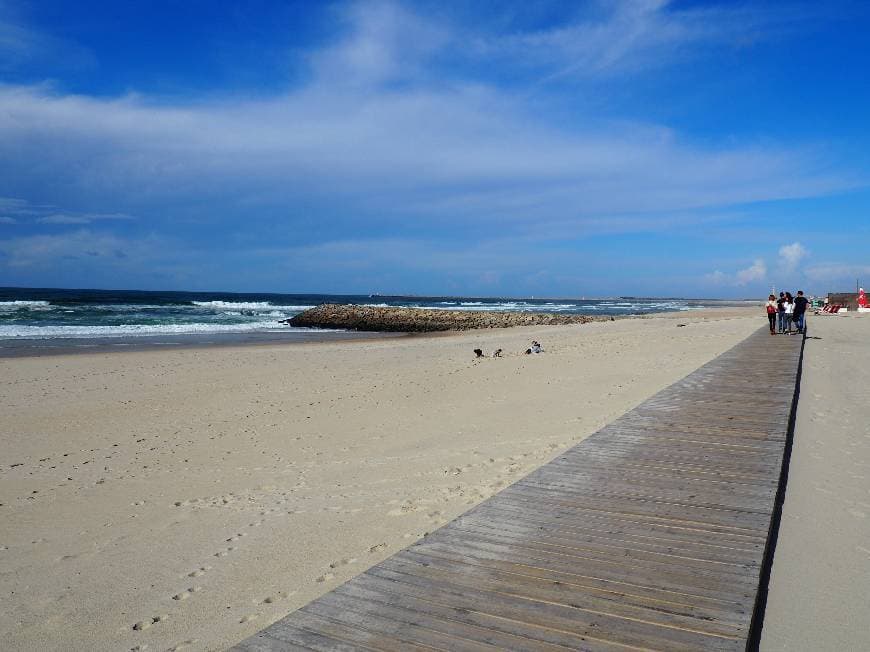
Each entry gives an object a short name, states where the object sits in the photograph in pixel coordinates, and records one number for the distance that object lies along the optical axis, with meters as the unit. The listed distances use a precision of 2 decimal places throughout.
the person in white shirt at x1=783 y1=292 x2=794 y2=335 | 19.19
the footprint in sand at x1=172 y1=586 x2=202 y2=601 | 3.91
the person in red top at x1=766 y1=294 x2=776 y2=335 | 18.91
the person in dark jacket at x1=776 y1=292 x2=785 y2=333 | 19.37
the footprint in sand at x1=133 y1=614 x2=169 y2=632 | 3.58
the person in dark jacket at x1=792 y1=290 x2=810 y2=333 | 18.86
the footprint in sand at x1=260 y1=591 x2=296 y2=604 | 3.78
